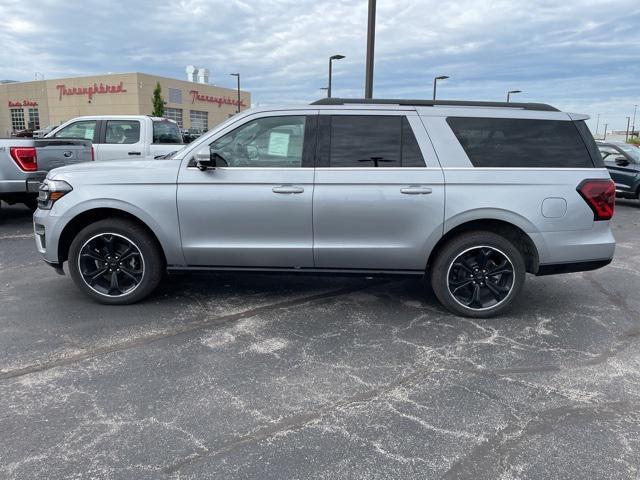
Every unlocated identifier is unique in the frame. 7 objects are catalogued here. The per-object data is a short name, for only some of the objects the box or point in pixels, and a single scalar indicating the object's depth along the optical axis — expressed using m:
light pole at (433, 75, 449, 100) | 31.45
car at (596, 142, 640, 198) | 12.59
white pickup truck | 10.87
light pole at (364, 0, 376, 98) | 12.39
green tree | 52.50
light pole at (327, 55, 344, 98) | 23.10
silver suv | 4.40
